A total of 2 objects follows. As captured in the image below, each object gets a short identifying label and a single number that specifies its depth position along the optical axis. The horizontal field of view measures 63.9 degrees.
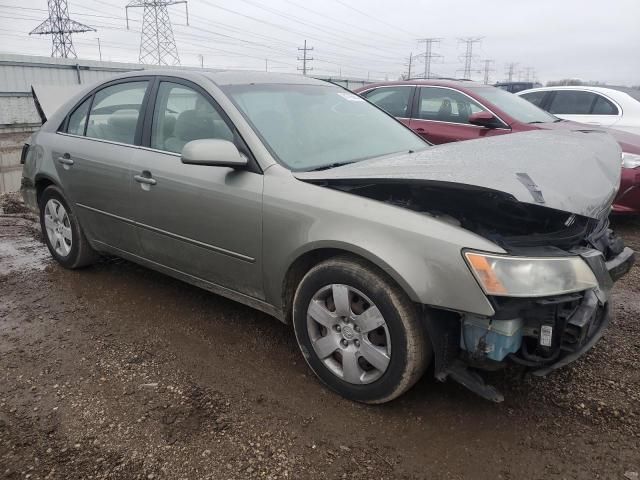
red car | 5.42
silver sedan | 2.15
